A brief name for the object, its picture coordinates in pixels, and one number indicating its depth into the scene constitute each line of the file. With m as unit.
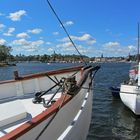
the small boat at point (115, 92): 9.32
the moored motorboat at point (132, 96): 6.46
